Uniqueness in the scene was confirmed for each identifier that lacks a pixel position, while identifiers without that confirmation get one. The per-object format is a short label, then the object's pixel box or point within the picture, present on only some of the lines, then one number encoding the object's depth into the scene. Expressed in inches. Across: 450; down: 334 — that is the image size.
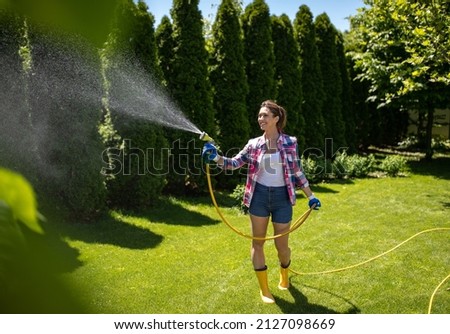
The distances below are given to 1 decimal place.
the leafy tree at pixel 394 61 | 235.1
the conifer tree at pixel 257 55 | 376.2
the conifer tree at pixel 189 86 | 319.6
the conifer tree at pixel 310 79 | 446.0
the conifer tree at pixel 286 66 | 411.8
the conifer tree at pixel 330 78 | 478.0
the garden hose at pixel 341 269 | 175.8
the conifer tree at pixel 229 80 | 349.4
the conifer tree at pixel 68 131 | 218.4
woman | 149.0
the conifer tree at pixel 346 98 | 520.1
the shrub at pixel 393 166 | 405.4
